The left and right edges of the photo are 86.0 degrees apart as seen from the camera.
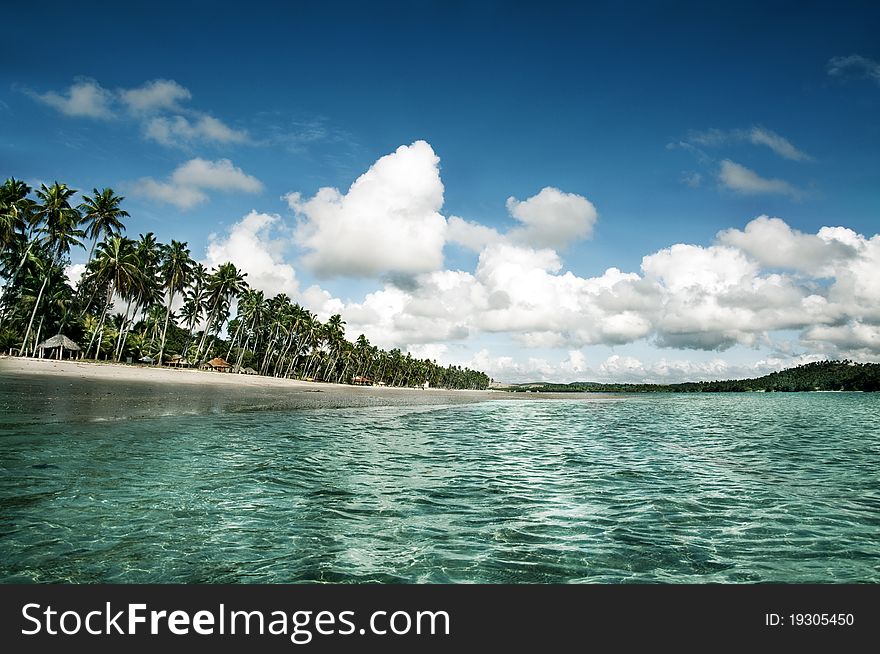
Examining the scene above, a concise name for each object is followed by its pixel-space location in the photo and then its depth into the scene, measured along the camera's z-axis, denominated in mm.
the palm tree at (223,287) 89812
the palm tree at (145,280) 71125
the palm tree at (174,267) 82250
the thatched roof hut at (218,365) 92438
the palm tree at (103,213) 64875
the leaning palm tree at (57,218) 56375
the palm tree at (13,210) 46938
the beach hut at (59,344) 64438
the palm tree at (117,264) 64688
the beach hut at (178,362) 82381
